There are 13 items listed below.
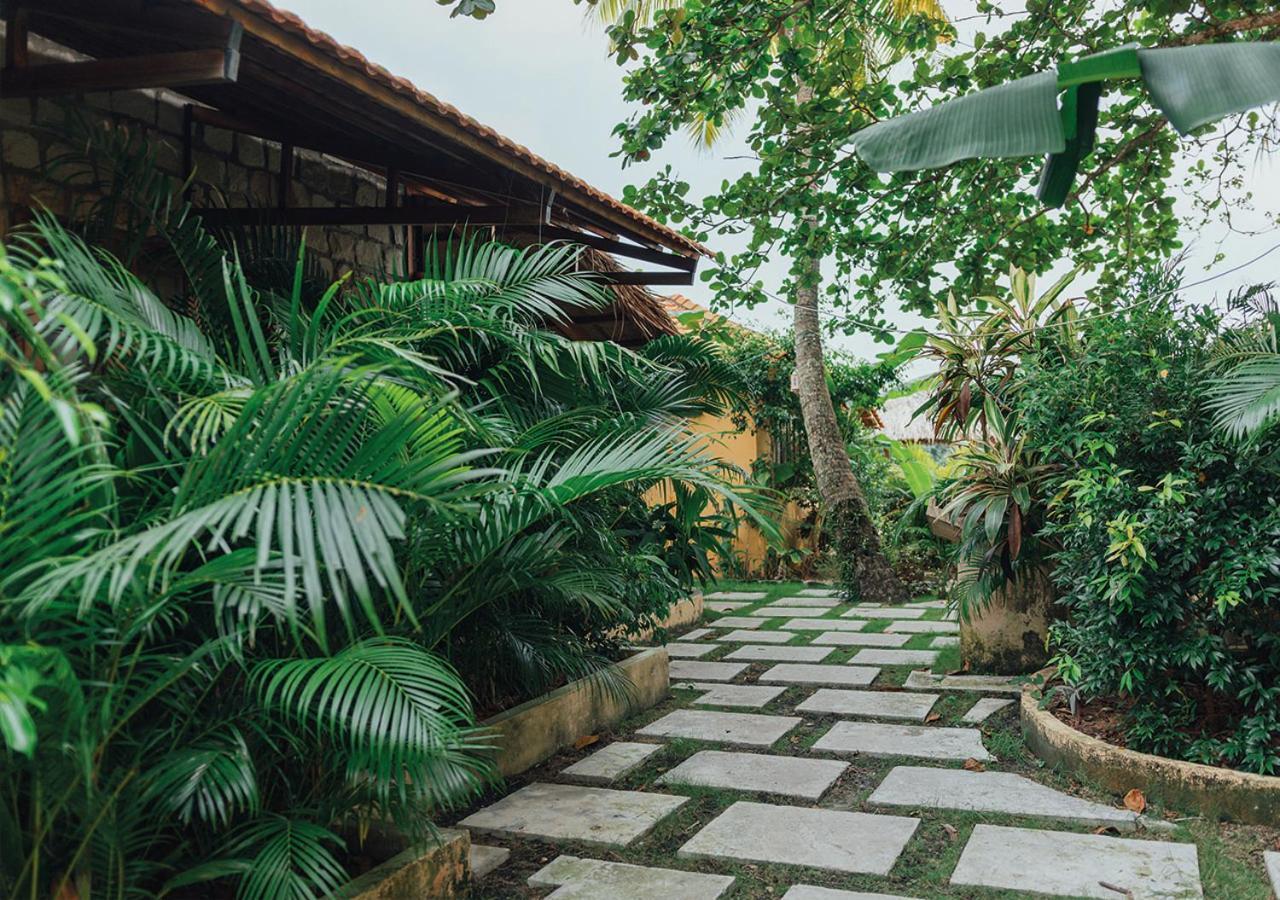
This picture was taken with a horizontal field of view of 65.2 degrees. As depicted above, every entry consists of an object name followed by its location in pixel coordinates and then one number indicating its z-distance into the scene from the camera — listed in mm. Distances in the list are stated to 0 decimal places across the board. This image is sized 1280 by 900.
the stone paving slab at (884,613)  7953
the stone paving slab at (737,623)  7696
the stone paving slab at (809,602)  8733
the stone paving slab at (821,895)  2861
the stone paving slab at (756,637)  7021
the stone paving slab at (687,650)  6613
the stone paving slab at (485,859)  3145
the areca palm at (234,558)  1859
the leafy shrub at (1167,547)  3473
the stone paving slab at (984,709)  4797
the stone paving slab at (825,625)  7402
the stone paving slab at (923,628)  7117
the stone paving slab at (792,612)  8078
